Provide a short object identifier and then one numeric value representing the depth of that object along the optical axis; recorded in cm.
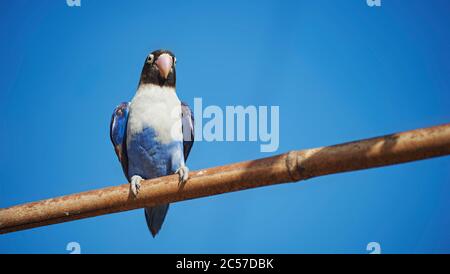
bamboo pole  202
